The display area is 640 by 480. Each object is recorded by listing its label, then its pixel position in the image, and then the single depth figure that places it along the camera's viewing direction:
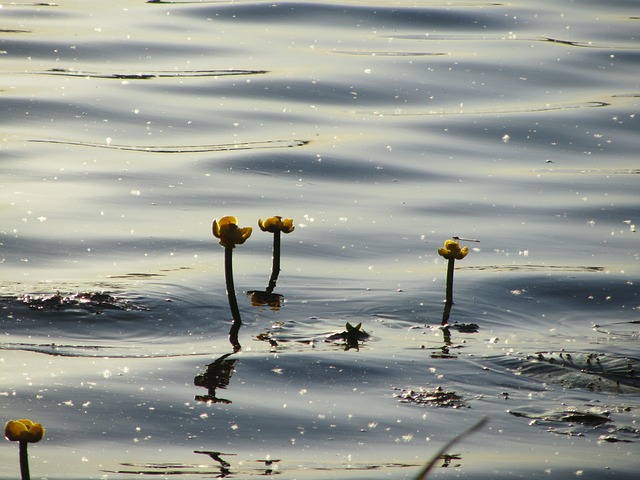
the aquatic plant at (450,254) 7.95
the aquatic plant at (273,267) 8.43
